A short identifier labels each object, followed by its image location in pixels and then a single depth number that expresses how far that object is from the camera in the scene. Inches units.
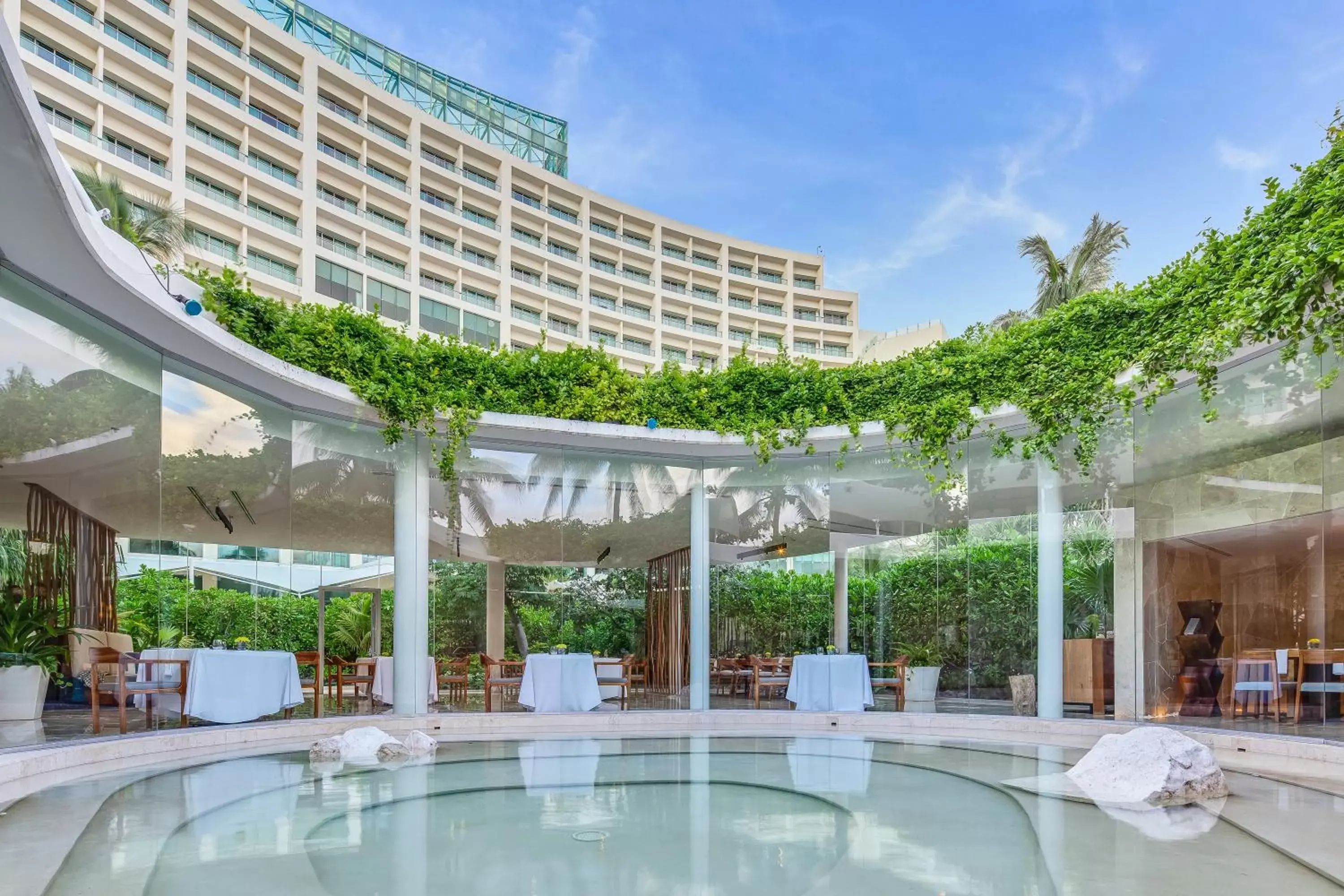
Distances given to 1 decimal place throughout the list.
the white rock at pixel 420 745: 347.6
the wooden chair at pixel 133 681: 346.0
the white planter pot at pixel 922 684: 501.0
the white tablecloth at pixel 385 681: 484.1
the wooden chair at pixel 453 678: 494.6
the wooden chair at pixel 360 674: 485.4
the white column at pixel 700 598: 530.6
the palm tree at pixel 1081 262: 1142.3
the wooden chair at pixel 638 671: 520.1
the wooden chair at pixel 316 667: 447.2
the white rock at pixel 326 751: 330.6
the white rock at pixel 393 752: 336.8
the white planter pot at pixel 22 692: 338.0
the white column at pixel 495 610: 506.0
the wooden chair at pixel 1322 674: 349.7
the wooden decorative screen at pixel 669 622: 531.2
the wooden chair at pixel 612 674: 504.4
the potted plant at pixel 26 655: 335.3
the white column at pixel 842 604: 526.6
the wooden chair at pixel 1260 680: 368.5
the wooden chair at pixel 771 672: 527.2
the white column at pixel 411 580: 477.4
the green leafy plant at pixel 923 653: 503.8
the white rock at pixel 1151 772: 256.5
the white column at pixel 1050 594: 458.3
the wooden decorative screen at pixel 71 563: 342.0
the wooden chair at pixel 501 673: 485.1
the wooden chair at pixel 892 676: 508.4
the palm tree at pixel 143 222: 564.4
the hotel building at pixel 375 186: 1749.5
